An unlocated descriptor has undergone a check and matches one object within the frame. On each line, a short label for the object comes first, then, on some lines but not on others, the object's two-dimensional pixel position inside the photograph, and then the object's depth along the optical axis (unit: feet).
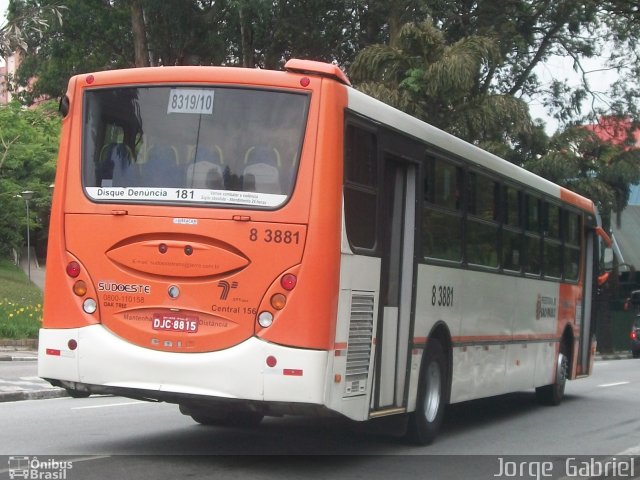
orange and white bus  28.45
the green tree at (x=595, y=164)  106.87
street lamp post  132.77
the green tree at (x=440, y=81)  85.46
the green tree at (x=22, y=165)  155.63
